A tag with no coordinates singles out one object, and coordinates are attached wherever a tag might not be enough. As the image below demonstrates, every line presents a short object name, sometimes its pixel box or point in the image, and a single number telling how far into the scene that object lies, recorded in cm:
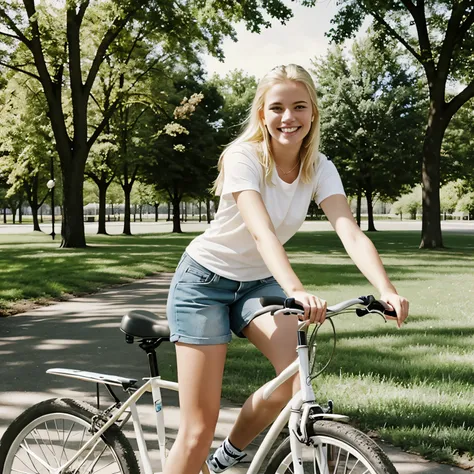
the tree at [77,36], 2298
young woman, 255
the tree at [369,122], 4425
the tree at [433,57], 2477
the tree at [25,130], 3225
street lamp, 3506
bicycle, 206
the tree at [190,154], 4347
